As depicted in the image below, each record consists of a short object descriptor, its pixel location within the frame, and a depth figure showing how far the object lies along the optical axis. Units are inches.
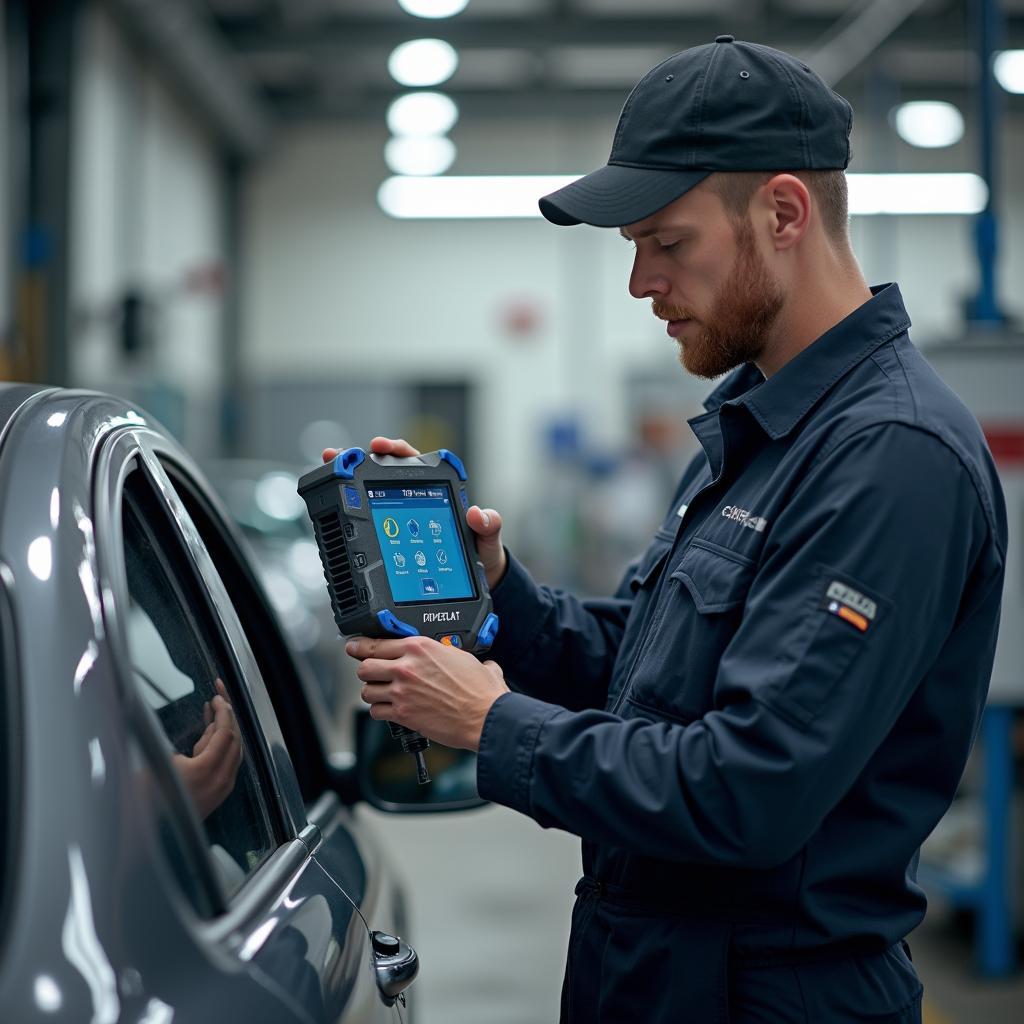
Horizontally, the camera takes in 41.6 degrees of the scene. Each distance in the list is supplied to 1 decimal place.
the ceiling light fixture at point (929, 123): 511.5
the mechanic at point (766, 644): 51.2
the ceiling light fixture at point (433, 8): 465.4
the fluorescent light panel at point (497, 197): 569.3
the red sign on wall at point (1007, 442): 176.9
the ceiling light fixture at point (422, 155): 609.6
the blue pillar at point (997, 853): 176.2
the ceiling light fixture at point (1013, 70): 412.2
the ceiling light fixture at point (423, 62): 506.0
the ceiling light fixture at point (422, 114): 562.6
